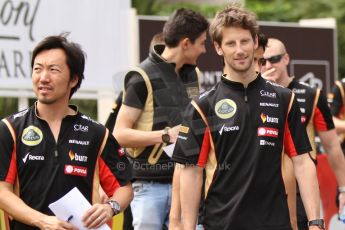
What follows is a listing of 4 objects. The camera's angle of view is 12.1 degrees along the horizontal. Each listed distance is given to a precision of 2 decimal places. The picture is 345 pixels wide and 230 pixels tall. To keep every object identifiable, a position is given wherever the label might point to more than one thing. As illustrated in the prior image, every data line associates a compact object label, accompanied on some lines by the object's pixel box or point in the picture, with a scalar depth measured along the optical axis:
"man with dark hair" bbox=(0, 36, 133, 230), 9.09
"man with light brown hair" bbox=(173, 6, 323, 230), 9.61
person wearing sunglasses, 13.10
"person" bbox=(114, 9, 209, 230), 12.32
